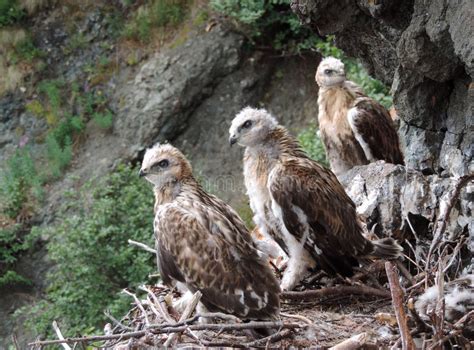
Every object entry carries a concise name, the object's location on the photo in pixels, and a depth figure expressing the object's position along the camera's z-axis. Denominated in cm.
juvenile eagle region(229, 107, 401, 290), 534
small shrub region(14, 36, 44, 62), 1503
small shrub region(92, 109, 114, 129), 1359
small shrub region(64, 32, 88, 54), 1493
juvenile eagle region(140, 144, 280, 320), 476
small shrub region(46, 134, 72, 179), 1352
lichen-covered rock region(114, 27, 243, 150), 1322
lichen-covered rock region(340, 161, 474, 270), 553
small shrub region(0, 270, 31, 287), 1219
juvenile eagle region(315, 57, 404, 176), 695
